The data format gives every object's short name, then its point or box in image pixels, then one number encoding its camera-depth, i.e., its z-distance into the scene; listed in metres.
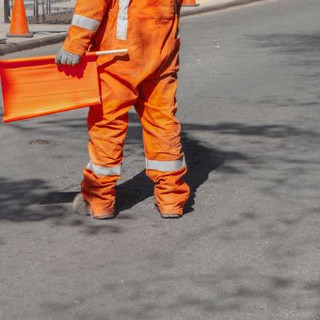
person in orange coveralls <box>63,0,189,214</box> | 8.40
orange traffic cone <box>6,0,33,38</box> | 21.57
